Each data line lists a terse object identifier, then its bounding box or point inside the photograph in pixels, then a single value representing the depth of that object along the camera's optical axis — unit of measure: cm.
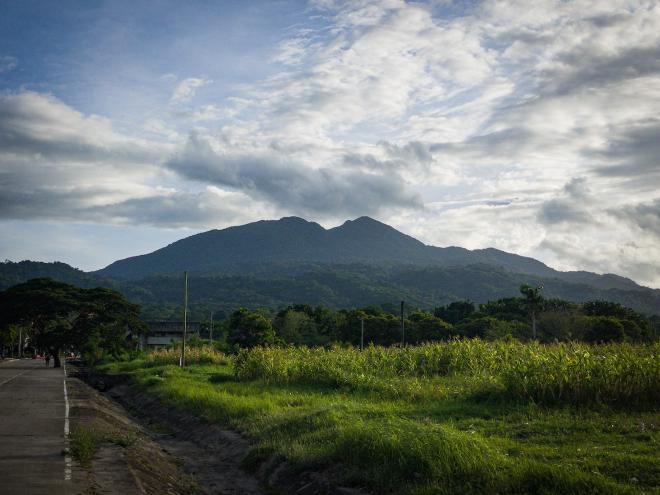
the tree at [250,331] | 6425
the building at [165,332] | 12219
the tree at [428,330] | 6925
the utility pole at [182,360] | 4681
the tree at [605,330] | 6285
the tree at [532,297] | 7462
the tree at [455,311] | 8811
